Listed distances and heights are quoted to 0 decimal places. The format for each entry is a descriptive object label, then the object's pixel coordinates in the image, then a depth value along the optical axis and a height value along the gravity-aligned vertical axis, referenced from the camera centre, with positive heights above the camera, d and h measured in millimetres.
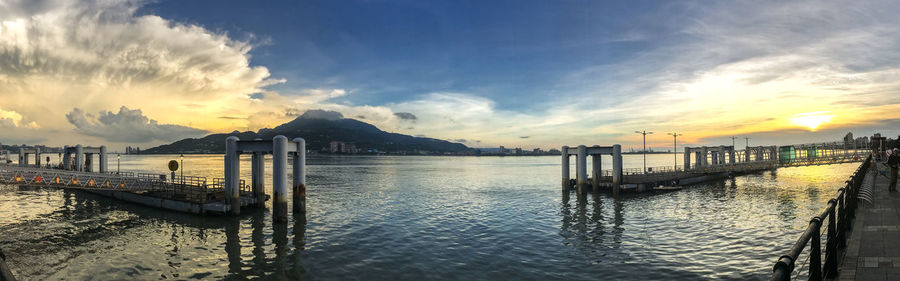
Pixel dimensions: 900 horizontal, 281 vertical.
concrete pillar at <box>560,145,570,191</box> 56875 -2503
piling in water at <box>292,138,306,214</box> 34250 -2418
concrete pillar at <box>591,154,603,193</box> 55625 -3292
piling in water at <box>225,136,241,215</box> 34281 -1790
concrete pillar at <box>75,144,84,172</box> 66062 -211
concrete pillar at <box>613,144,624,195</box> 52750 -2666
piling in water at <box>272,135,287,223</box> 32219 -1992
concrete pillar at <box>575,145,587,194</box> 53406 -2723
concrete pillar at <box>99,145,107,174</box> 65538 -767
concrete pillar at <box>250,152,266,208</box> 38031 -2062
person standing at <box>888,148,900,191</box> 20534 -1054
